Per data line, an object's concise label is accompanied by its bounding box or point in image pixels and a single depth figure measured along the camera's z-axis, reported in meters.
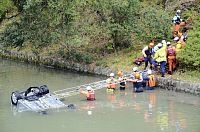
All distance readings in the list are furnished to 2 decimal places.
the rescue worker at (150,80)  22.52
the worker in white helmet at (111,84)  22.34
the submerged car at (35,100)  19.30
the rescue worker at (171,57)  23.07
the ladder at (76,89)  21.72
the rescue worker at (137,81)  22.16
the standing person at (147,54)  24.19
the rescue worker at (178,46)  23.69
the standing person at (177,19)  27.74
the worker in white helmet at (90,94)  20.81
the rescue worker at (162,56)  23.06
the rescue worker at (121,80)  22.55
